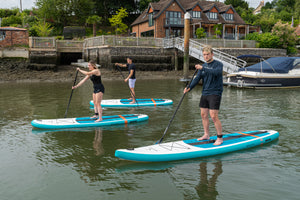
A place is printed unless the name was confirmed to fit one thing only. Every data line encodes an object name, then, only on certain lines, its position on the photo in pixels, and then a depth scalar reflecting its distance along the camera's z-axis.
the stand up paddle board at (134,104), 12.56
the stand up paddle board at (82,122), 8.66
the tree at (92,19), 54.04
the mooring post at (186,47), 23.02
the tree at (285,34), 38.97
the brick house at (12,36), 28.58
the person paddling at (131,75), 12.67
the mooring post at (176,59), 31.73
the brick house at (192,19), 43.75
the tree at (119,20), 50.79
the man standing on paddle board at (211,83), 6.04
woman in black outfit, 8.80
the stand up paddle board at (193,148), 5.81
